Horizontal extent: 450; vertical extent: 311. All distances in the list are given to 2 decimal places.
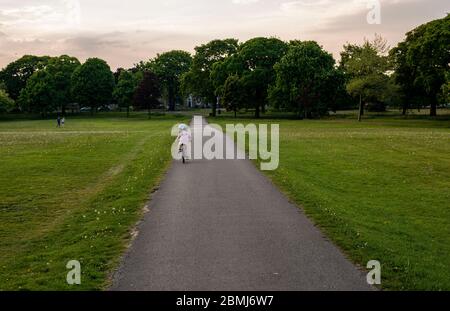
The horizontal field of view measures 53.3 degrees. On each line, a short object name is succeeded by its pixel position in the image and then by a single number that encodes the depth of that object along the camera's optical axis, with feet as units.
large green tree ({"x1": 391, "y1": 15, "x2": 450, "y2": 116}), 203.31
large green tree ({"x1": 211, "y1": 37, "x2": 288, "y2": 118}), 280.92
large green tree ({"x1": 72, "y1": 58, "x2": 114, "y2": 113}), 346.13
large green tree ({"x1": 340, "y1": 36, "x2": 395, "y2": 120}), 237.04
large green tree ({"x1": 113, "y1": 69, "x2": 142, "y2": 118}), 340.28
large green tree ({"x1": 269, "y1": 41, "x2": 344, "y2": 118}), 258.57
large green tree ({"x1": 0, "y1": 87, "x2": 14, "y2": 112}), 291.44
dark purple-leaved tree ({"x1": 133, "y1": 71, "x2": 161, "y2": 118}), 311.68
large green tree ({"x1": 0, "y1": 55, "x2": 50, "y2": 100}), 389.39
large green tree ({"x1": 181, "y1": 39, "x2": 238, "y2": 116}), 320.70
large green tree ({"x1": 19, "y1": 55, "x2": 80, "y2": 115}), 333.62
